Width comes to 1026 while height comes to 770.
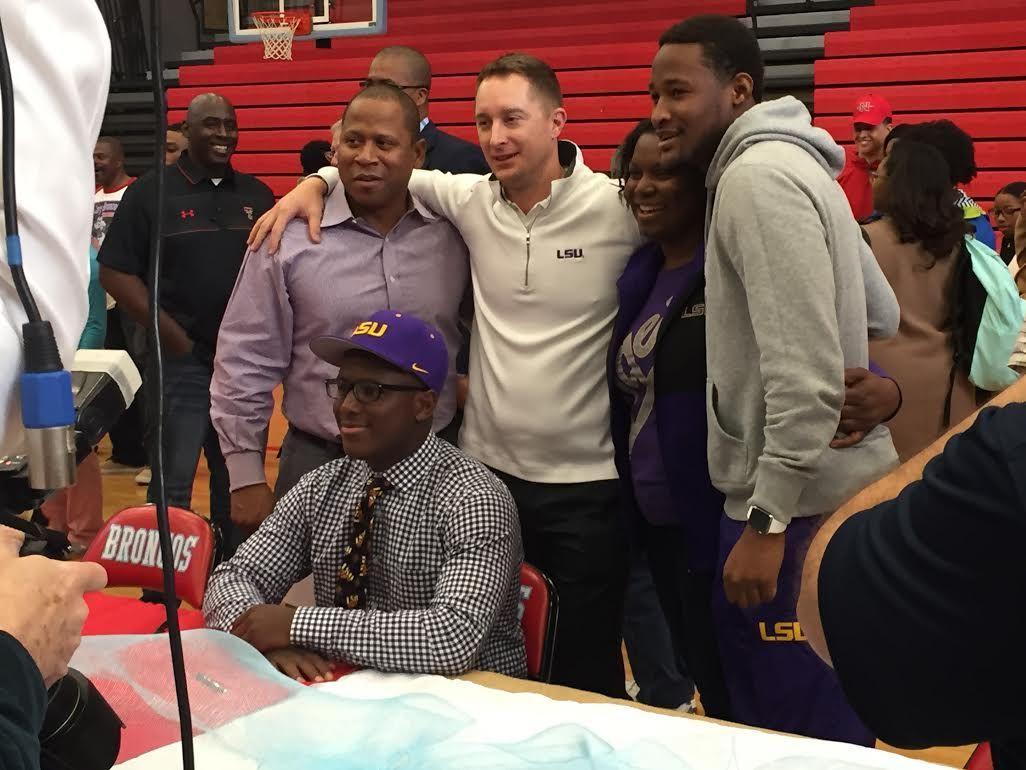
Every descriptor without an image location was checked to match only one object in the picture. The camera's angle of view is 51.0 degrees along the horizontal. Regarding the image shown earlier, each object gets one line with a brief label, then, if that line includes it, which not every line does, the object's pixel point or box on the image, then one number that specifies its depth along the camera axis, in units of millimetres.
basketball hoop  8656
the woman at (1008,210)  6016
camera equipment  715
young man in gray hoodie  1866
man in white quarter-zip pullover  2527
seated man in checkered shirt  1906
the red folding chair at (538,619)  2211
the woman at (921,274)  2840
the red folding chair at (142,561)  2500
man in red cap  5324
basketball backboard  8134
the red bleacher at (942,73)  8172
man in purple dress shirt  2596
